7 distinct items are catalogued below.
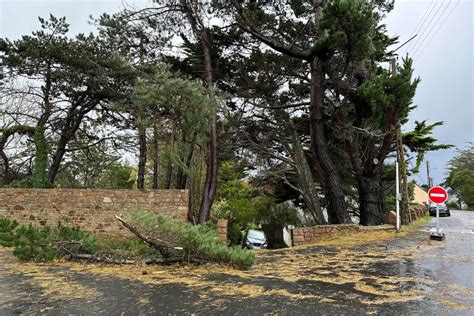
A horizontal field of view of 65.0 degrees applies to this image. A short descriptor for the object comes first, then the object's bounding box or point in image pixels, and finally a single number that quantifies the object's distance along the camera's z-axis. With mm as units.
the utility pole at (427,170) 48903
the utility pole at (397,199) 11361
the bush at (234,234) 15841
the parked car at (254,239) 15959
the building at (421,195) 45847
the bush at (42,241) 6824
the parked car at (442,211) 28538
